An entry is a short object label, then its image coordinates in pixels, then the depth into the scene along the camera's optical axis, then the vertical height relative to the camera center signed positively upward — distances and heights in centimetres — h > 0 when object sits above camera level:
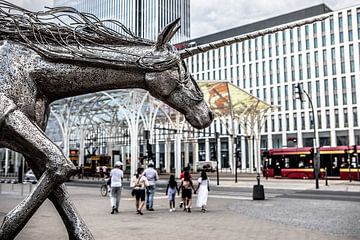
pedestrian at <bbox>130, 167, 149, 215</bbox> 1326 -103
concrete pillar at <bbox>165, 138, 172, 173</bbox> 5597 +32
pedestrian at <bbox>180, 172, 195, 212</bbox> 1437 -107
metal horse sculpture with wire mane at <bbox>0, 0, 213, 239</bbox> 360 +83
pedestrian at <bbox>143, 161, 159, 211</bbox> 1441 -96
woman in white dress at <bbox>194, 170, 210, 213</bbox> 1388 -117
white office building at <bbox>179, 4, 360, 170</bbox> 6000 +1397
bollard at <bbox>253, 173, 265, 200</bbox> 1764 -152
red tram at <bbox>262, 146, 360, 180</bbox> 3078 -42
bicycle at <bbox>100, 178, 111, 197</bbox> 2054 -159
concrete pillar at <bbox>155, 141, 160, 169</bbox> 7088 +8
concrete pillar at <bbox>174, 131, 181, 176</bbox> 3338 +47
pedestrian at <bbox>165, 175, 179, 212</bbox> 1431 -117
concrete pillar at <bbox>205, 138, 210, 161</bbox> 7331 +144
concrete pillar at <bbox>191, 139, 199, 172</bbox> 5752 +22
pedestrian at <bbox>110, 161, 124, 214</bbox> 1326 -95
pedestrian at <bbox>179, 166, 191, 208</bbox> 1453 -43
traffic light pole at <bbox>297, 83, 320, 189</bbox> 2344 +51
